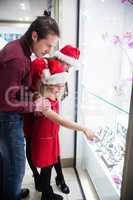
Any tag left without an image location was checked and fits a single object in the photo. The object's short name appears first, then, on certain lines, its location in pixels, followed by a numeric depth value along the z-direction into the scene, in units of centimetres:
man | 103
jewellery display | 138
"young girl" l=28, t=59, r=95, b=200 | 120
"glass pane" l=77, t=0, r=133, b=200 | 137
